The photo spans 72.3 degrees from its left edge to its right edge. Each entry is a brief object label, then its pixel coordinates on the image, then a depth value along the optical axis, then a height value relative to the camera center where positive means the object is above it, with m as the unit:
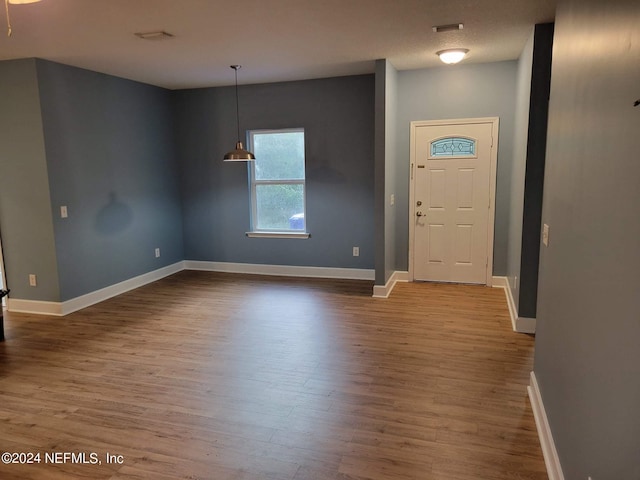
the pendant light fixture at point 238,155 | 4.94 +0.32
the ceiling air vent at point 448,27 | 3.52 +1.25
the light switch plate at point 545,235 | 2.54 -0.32
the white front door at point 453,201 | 5.30 -0.24
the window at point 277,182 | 6.02 +0.02
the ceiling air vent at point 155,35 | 3.55 +1.22
